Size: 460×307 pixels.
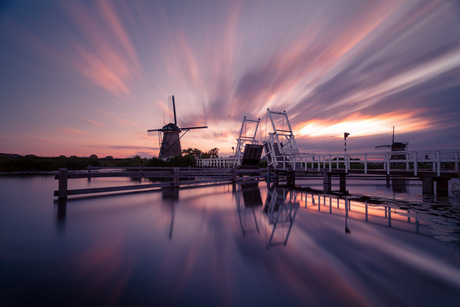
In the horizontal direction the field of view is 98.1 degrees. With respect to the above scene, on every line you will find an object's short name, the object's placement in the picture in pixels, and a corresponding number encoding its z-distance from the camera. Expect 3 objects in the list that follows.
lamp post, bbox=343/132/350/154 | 27.89
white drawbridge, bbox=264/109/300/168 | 20.69
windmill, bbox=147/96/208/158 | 41.03
